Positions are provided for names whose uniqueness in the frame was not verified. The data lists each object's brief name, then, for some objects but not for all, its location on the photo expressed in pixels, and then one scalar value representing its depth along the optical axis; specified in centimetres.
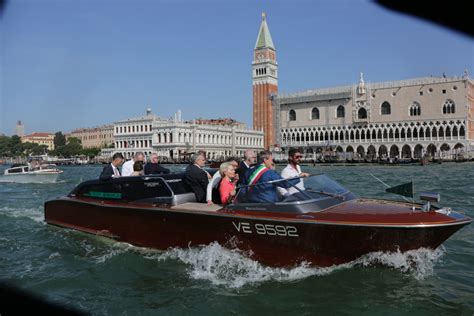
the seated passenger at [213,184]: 690
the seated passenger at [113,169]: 836
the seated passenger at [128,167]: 887
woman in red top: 667
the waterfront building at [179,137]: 8694
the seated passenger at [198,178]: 720
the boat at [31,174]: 2694
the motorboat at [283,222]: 534
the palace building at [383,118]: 6047
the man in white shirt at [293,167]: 672
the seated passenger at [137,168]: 820
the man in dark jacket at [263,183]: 607
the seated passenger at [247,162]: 762
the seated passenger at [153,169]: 898
